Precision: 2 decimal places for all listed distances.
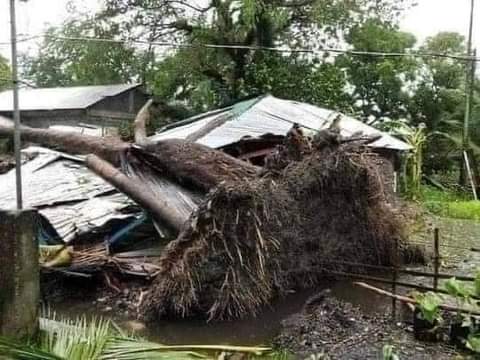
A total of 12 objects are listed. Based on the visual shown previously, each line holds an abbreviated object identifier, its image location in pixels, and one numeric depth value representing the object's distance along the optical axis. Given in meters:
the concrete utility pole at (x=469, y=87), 16.59
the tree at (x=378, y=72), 19.59
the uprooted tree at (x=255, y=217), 6.56
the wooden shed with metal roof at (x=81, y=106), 19.23
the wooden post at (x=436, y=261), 5.99
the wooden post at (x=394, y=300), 6.17
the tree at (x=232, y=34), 18.52
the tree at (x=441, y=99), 18.62
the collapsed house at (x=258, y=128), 10.59
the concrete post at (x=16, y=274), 4.45
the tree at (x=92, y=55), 18.86
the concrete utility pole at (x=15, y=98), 4.63
